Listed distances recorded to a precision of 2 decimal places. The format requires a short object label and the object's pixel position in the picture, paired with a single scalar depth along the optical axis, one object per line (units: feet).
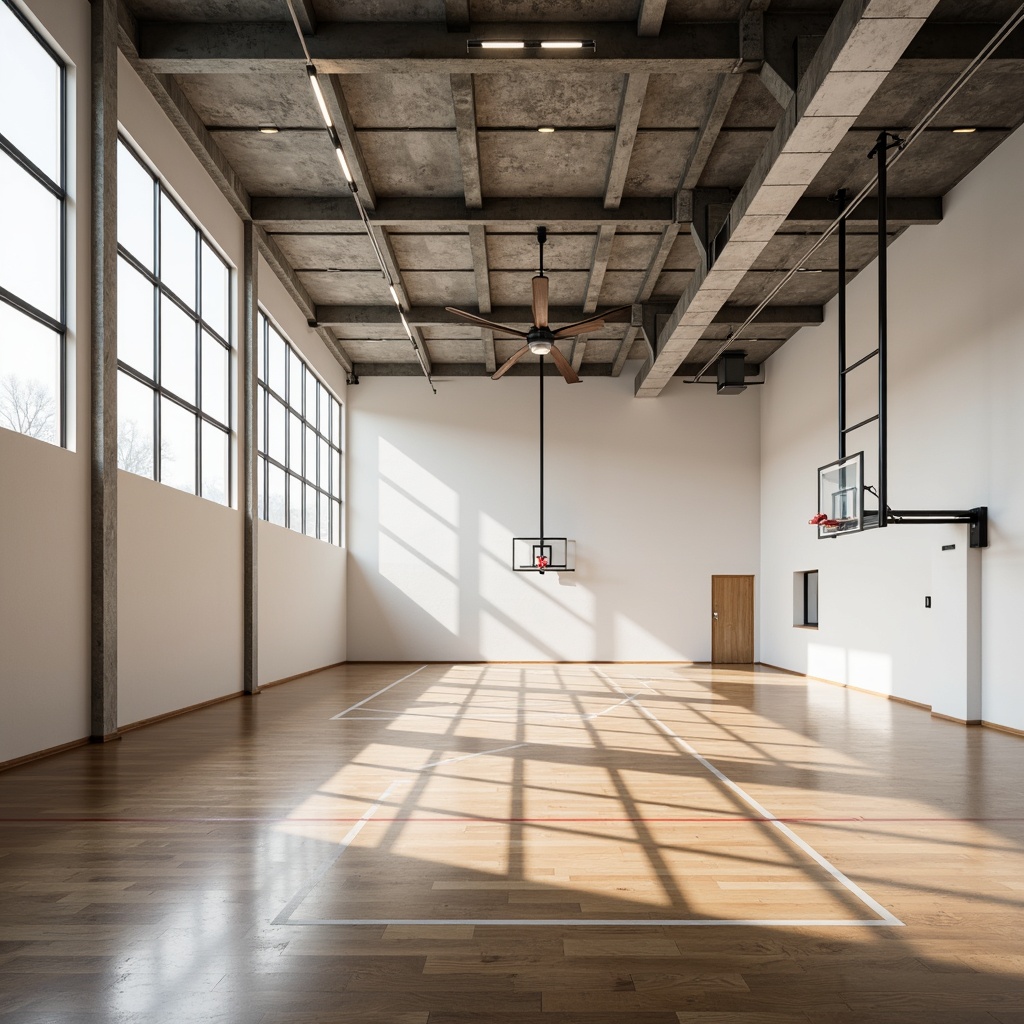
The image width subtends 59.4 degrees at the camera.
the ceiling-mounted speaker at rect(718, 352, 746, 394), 57.26
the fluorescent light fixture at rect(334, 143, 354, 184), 29.25
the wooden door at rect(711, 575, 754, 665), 61.52
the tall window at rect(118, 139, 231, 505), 28.35
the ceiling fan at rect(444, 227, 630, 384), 37.52
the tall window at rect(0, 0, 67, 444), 21.48
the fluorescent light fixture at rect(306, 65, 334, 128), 25.31
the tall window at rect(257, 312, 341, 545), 44.34
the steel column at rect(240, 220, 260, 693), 39.19
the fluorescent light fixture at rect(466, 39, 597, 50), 23.03
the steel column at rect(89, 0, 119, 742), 25.07
